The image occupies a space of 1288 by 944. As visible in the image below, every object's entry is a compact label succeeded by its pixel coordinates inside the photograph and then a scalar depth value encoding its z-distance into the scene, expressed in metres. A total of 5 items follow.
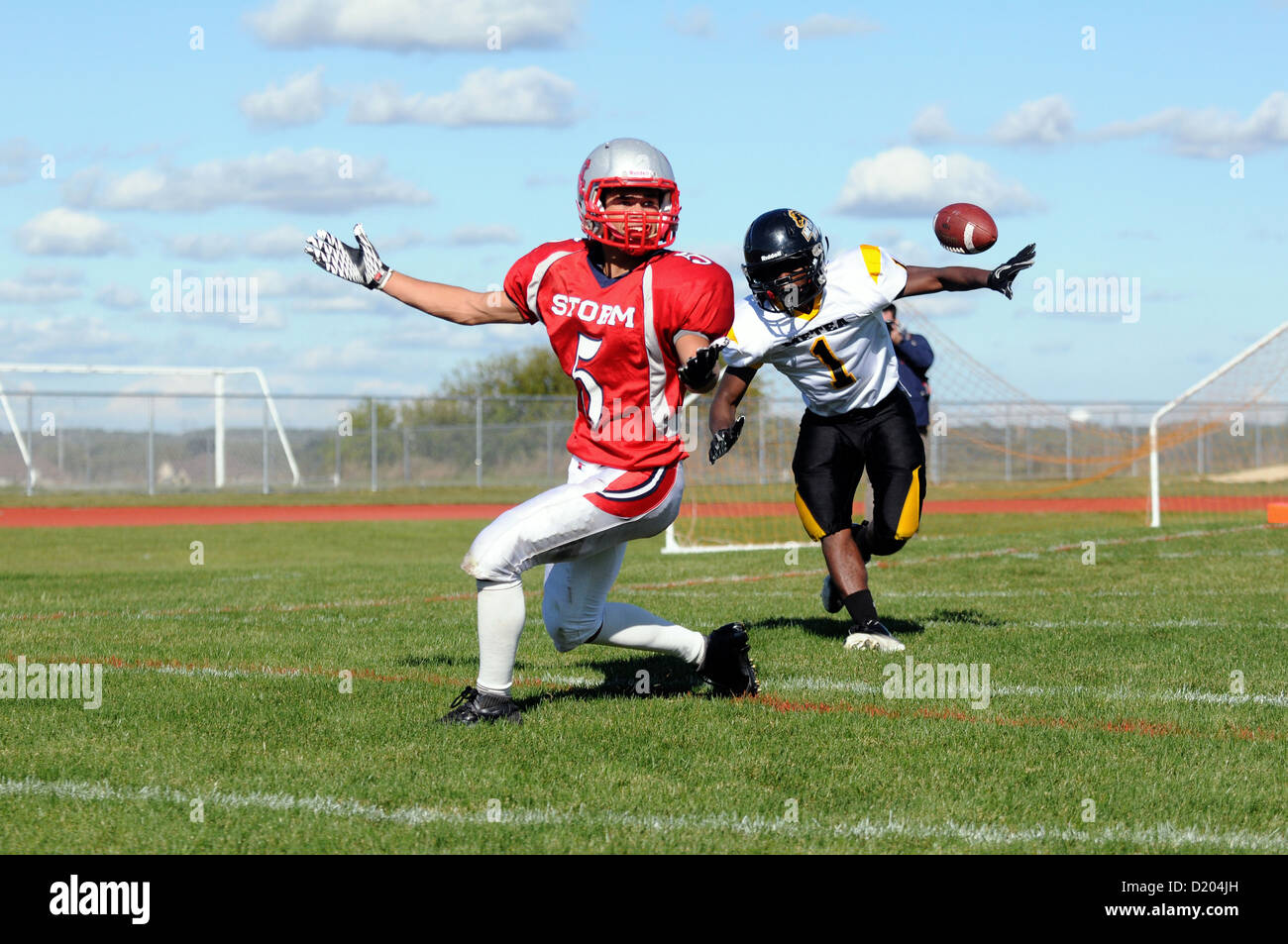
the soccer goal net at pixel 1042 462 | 19.67
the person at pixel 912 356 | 10.84
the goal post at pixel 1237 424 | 17.56
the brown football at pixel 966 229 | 7.14
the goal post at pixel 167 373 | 32.06
